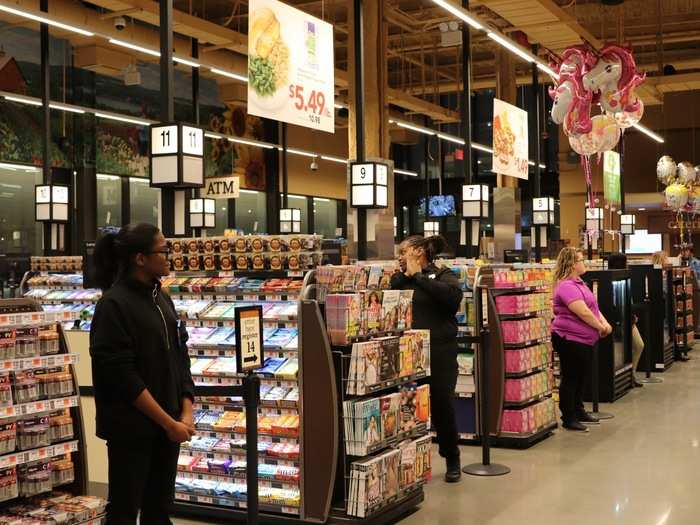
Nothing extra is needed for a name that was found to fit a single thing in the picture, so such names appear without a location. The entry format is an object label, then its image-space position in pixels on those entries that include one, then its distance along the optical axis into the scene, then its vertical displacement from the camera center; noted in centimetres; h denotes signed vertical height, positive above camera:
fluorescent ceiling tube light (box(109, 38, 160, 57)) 1083 +274
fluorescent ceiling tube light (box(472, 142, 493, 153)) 2167 +285
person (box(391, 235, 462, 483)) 609 -39
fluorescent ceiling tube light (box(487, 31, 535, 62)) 1104 +283
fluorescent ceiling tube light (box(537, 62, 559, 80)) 1132 +300
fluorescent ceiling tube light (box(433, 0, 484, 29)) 902 +272
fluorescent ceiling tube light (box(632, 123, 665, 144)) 1796 +272
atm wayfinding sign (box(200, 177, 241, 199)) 1538 +133
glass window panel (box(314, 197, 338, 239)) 2530 +134
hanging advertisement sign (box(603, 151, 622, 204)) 1673 +159
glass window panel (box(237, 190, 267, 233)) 2194 +128
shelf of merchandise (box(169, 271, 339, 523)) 511 -97
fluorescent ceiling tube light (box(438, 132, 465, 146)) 2053 +293
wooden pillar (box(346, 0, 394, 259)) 1165 +237
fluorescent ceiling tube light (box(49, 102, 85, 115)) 1329 +248
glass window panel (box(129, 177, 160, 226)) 1816 +132
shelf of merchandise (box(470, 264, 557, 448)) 736 -82
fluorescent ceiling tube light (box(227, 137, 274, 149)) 1836 +258
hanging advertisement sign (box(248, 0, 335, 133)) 718 +169
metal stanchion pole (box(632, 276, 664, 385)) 1134 -111
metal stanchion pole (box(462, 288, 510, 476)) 652 -129
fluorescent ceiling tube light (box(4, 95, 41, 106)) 1270 +242
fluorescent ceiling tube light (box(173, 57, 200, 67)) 1182 +279
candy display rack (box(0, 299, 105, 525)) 357 -65
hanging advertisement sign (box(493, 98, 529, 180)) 1258 +176
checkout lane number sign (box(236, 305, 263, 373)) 379 -33
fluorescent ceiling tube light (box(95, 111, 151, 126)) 1491 +256
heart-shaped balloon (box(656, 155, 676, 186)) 1719 +171
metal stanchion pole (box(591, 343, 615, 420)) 884 -132
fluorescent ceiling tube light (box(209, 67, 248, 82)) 1251 +273
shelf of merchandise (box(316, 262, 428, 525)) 510 -115
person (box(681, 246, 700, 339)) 1662 -52
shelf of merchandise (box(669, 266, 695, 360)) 1362 -88
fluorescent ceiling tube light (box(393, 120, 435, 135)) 1785 +287
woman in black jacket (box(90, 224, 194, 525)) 340 -45
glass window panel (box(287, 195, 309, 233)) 2406 +156
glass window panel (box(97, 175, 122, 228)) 1719 +126
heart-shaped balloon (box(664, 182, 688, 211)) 1681 +118
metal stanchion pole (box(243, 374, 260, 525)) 390 -78
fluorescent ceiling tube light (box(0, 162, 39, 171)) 1509 +173
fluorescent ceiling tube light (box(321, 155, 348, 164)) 2198 +259
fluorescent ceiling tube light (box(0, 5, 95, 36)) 893 +265
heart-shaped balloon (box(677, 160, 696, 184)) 1730 +165
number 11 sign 771 +95
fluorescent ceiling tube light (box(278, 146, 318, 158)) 2097 +266
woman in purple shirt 794 -61
